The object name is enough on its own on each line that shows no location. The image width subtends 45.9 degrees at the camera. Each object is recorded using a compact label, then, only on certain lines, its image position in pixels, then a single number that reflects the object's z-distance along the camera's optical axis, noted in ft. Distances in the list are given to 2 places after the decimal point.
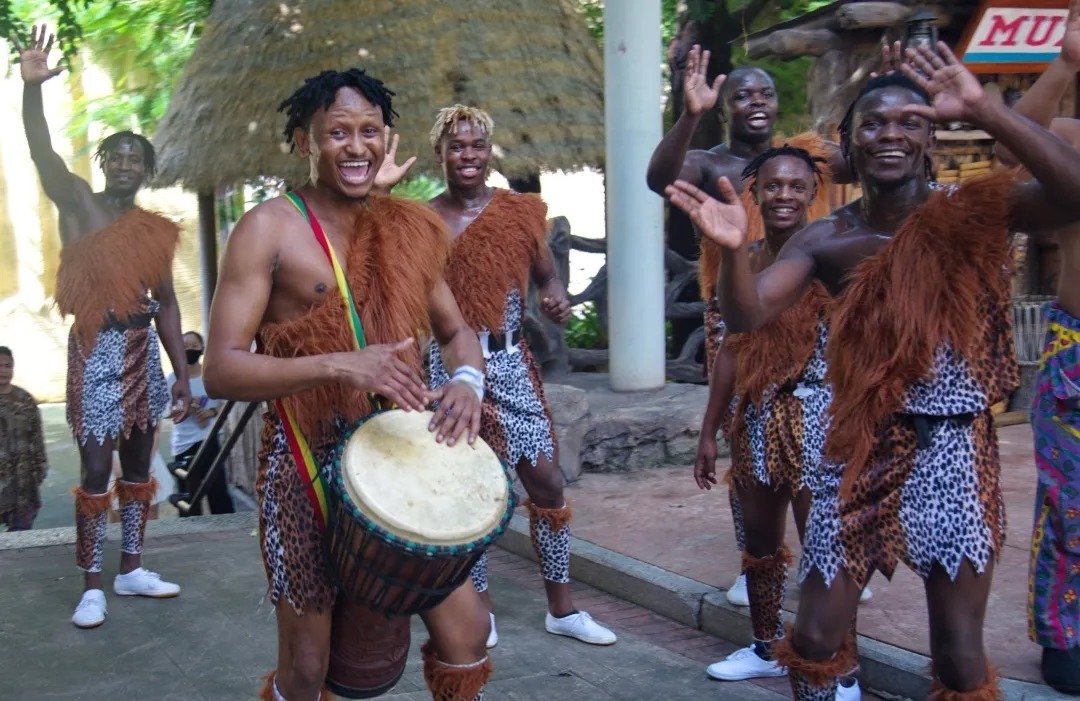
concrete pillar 29.43
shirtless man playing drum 10.89
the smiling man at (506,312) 17.38
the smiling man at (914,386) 10.96
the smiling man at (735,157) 17.16
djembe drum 10.18
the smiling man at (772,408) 15.21
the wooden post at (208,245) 39.75
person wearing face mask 31.71
